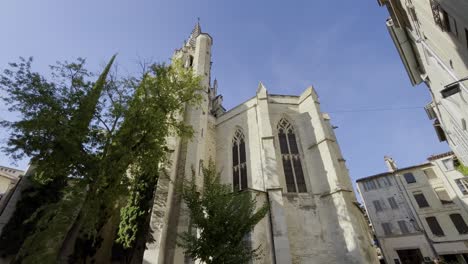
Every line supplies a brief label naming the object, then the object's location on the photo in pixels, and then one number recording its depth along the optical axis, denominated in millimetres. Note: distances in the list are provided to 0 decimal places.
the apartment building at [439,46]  4709
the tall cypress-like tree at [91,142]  8188
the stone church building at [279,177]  10859
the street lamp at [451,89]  4664
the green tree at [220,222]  7307
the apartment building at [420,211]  19922
